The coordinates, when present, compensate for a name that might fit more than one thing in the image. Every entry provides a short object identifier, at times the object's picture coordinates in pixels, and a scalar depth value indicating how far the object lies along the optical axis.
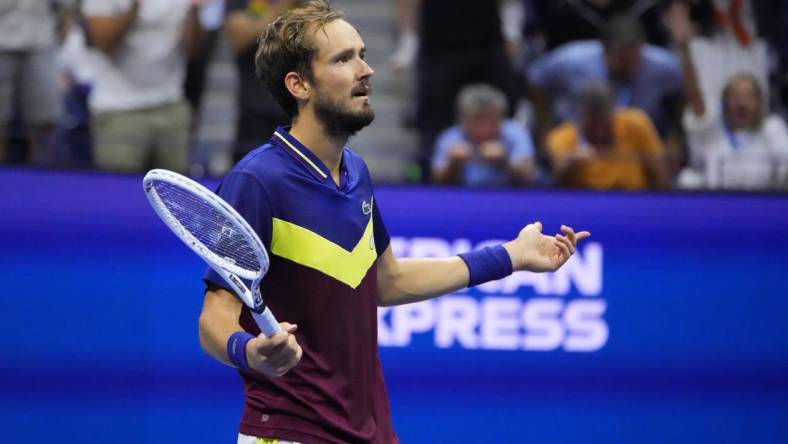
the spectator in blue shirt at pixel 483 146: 13.89
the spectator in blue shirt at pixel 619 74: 15.70
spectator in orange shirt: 13.89
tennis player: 7.95
